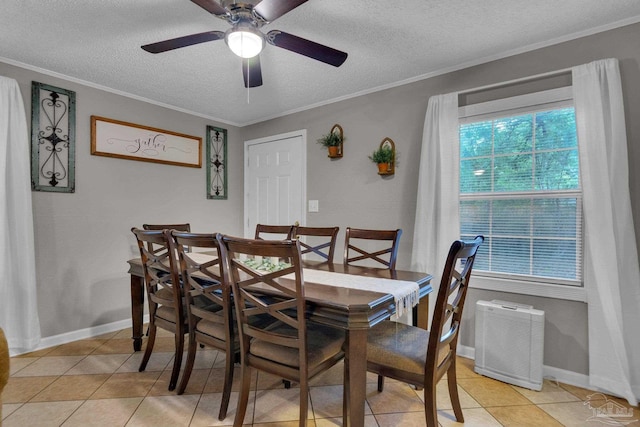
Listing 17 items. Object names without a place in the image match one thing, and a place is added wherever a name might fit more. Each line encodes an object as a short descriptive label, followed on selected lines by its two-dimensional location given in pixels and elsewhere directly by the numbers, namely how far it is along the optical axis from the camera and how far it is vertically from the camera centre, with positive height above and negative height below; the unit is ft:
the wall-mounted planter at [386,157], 9.85 +1.52
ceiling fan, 5.15 +2.99
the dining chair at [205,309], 5.72 -2.01
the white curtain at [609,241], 6.48 -0.68
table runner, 5.32 -1.35
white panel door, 12.34 +1.12
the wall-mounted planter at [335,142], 10.98 +2.21
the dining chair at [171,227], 9.26 -0.55
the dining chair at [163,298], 6.64 -1.98
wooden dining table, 4.55 -1.56
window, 7.39 +0.50
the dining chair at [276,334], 4.64 -1.98
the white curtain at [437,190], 8.43 +0.48
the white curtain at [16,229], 8.14 -0.52
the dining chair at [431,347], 4.77 -2.25
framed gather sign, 10.13 +2.19
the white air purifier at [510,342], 6.98 -2.96
